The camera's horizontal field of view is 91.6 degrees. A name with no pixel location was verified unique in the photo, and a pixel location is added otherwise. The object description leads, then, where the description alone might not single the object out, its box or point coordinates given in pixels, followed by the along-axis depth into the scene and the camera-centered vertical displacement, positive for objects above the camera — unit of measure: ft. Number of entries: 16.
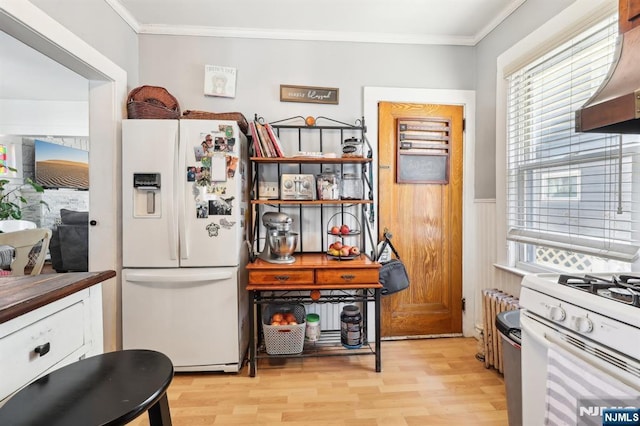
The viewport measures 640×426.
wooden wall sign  8.34 +3.04
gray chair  12.50 -1.45
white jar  7.73 -3.06
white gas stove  2.57 -1.32
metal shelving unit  8.21 +1.03
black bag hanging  7.86 -1.77
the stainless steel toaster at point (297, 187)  7.77 +0.50
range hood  3.35 +1.35
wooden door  8.58 -0.06
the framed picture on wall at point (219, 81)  8.14 +3.32
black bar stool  2.38 -1.60
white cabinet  2.58 -1.27
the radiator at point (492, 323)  6.77 -2.68
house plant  13.38 +0.38
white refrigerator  6.77 -0.73
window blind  4.86 +0.80
